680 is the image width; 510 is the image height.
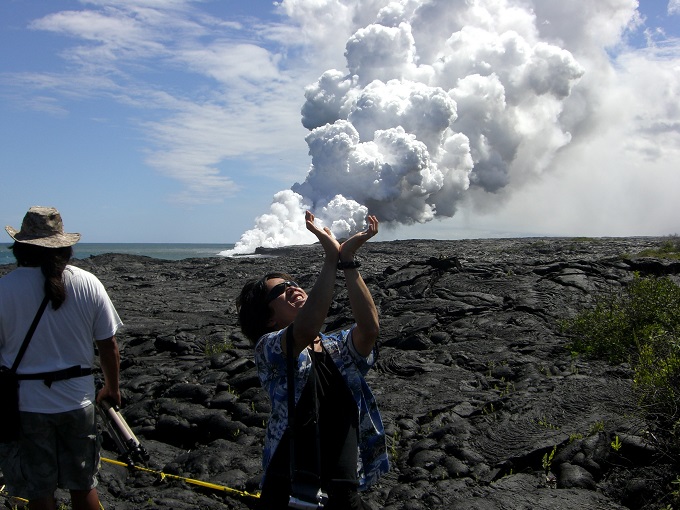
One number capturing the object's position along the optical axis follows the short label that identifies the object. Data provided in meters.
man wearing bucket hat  3.78
